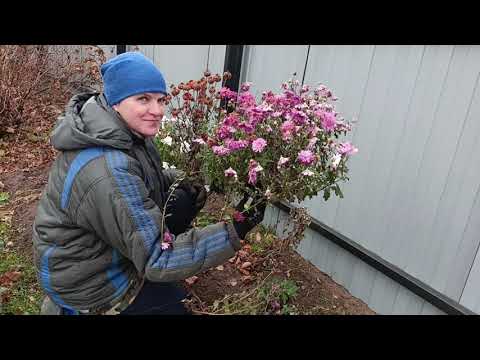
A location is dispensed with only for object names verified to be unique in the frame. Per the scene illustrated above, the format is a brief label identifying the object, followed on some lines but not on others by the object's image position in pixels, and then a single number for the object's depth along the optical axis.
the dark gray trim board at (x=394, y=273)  2.64
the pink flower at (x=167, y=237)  1.71
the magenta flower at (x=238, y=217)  1.79
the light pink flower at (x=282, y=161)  1.88
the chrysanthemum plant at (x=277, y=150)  1.96
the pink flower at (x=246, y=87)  2.65
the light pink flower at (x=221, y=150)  1.96
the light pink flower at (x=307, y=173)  1.87
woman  1.69
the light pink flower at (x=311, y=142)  1.99
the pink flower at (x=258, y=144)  1.87
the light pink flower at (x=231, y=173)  1.94
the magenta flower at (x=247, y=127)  2.02
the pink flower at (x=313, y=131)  2.06
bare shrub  5.19
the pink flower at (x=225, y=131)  2.05
